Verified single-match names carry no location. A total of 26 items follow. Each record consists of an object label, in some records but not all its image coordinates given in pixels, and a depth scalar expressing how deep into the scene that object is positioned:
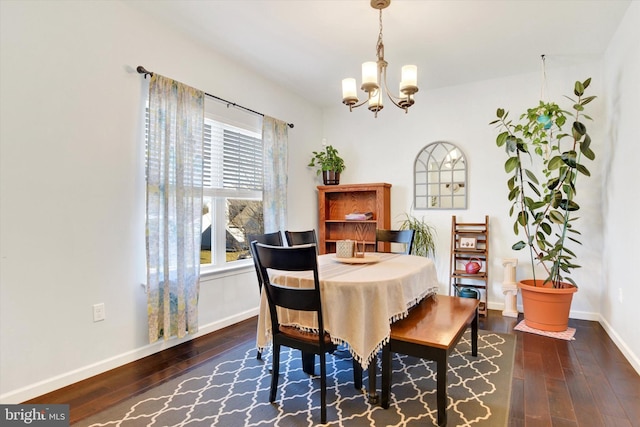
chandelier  2.16
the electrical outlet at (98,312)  2.36
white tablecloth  1.82
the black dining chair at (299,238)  3.14
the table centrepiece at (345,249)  2.58
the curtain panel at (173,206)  2.62
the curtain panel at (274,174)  3.81
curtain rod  2.60
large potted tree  3.12
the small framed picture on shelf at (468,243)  3.95
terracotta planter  3.10
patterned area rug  1.83
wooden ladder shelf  3.81
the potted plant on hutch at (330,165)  4.56
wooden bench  1.75
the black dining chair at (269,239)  2.62
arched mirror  4.12
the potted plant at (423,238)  4.21
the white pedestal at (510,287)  3.62
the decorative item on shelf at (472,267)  3.77
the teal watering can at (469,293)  3.64
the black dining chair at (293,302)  1.75
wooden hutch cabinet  4.36
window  3.33
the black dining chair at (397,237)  3.10
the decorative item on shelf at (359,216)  4.43
